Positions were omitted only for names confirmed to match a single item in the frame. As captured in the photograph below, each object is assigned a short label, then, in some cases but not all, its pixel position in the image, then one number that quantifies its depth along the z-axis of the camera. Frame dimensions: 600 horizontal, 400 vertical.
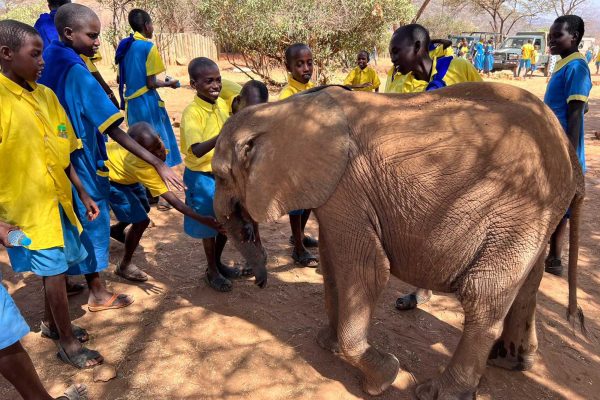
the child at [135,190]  3.66
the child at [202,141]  3.52
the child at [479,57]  24.50
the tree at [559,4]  37.22
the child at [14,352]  2.17
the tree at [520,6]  36.75
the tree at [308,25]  14.35
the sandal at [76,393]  2.69
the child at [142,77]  5.48
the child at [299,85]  4.19
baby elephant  2.31
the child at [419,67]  3.69
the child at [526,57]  24.08
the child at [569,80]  3.94
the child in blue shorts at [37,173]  2.52
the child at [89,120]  3.12
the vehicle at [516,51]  26.11
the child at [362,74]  7.32
